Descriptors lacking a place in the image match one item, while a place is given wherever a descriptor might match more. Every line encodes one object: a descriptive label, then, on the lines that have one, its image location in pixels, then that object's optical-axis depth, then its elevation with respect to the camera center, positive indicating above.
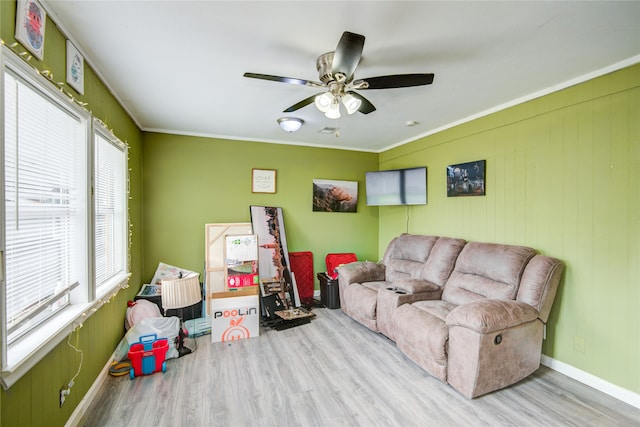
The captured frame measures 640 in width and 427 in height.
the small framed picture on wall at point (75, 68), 1.82 +0.98
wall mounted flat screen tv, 4.00 +0.38
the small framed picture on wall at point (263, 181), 4.38 +0.50
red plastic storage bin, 2.48 -1.27
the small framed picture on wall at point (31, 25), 1.36 +0.96
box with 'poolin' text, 3.13 -1.16
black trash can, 4.20 -1.21
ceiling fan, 1.75 +0.90
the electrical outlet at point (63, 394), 1.70 -1.10
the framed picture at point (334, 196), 4.77 +0.29
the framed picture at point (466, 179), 3.26 +0.39
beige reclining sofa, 2.15 -0.91
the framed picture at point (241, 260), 3.75 -0.64
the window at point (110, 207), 2.39 +0.07
